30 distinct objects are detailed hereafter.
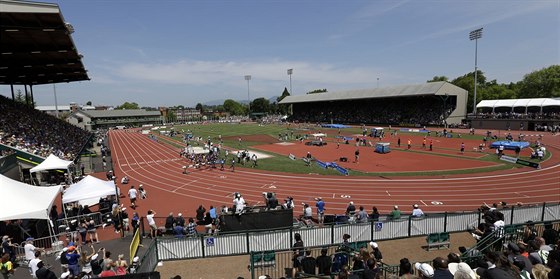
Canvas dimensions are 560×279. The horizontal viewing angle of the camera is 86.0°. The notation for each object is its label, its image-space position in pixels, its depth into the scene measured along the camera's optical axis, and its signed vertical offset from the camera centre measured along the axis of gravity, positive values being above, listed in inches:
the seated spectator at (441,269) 212.2 -114.3
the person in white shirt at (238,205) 532.6 -165.9
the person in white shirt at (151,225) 520.4 -189.1
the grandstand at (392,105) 2463.1 +53.0
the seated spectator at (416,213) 526.6 -182.2
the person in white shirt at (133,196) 745.6 -199.3
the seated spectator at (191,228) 530.8 -200.6
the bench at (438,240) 458.6 -200.2
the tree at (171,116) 6408.5 -12.9
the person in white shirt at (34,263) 351.6 -170.3
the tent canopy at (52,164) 749.3 -118.0
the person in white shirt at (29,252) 402.6 -178.3
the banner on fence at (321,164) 1145.3 -203.0
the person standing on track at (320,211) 609.9 -202.7
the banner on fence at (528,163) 1065.0 -202.8
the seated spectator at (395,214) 521.6 -183.2
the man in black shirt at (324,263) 317.1 -161.0
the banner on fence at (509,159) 1146.0 -198.6
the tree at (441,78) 4188.5 +434.8
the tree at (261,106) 7160.4 +179.8
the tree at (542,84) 2829.7 +229.1
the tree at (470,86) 3405.5 +275.4
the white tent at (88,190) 590.9 -148.9
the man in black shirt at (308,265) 324.8 -164.8
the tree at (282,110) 6550.2 +66.0
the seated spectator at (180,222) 520.5 -184.5
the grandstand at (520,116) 2038.6 -58.7
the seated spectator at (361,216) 534.2 -188.1
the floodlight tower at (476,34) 2556.6 +637.1
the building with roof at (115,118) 4239.7 -19.1
